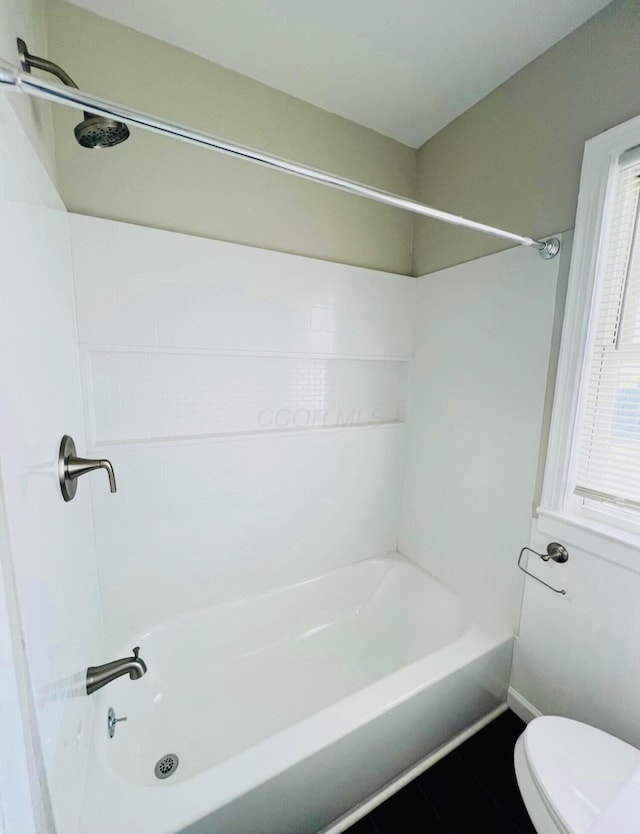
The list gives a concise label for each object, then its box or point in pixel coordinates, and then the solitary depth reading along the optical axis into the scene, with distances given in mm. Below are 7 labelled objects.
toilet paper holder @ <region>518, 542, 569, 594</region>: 1251
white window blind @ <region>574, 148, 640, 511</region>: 1083
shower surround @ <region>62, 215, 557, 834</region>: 1136
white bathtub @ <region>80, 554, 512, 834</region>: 888
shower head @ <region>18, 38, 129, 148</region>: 855
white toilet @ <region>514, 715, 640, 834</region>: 780
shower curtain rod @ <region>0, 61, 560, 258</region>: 554
